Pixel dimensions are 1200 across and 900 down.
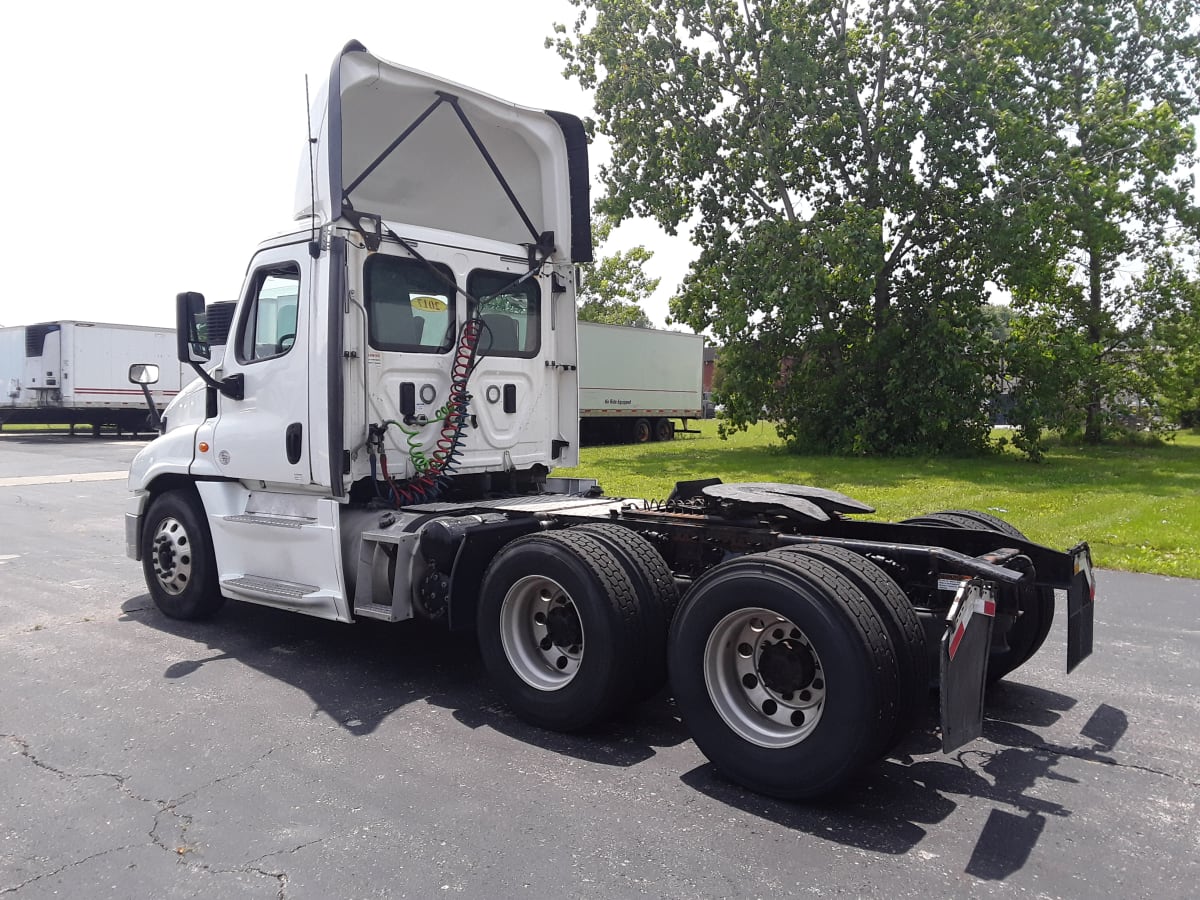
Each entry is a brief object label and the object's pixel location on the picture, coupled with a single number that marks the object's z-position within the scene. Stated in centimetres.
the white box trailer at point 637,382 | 3003
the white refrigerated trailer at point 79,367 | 2919
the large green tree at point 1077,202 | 2067
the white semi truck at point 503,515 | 399
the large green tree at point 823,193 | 2147
